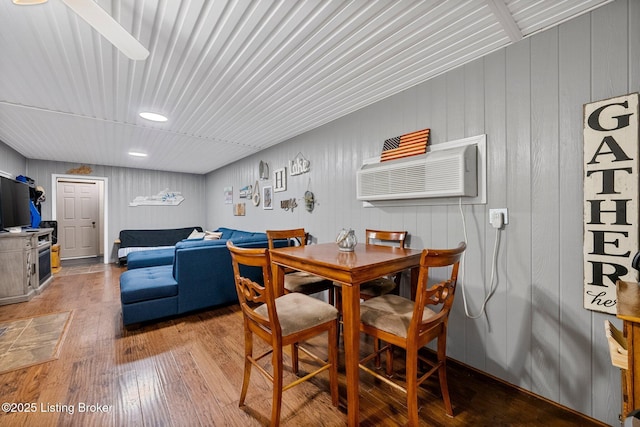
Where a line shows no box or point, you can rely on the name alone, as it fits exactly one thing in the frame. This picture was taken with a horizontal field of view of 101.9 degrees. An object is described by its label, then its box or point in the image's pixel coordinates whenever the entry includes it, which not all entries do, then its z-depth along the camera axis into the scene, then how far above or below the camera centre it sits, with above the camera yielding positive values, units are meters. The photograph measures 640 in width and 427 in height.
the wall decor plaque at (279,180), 3.94 +0.50
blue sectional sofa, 2.59 -0.77
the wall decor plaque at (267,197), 4.32 +0.25
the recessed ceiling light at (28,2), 1.06 +0.87
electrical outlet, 1.75 -0.03
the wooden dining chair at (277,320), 1.32 -0.60
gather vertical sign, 1.31 +0.06
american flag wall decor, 2.16 +0.58
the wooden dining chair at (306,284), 2.20 -0.63
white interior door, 6.27 -0.11
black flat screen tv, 3.28 +0.13
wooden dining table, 1.36 -0.35
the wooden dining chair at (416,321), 1.27 -0.60
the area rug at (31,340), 2.01 -1.12
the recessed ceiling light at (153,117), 2.86 +1.09
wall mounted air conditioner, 1.84 +0.28
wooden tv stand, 3.18 -0.66
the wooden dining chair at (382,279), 2.01 -0.58
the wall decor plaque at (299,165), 3.47 +0.64
